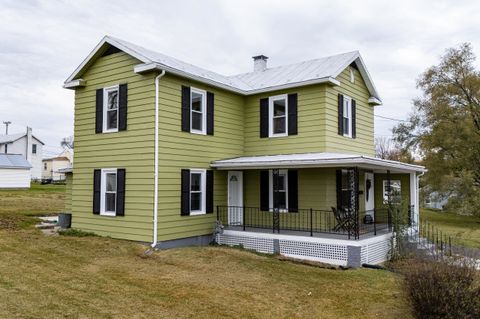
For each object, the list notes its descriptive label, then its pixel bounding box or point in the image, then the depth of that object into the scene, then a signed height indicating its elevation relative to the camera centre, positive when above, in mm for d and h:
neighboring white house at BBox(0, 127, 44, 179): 53719 +5267
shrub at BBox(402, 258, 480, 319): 6070 -1654
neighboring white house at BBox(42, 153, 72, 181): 71162 +3333
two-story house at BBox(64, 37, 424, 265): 11984 +879
